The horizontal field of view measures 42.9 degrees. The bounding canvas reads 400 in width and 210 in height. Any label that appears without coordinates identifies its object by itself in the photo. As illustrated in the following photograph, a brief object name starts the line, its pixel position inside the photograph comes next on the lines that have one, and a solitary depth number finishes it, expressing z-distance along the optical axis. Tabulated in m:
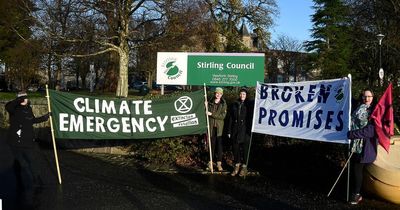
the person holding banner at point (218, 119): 10.24
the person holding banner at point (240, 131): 9.79
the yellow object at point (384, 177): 7.56
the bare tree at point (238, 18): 48.66
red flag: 7.65
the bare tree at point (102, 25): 28.98
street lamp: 33.84
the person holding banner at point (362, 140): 7.72
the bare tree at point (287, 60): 73.69
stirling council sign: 13.85
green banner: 9.69
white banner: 8.41
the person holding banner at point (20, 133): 8.48
